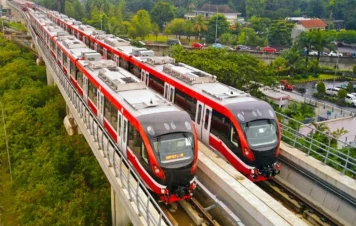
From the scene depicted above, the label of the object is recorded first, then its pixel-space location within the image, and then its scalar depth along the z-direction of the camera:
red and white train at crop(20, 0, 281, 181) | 13.16
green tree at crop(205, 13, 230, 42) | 71.88
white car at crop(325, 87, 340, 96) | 40.31
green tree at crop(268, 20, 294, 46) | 65.44
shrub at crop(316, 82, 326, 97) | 39.47
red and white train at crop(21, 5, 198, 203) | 11.53
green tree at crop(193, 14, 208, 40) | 72.19
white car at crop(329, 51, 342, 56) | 57.97
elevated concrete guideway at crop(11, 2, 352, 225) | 10.42
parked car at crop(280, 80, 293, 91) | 41.72
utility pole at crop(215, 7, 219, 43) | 69.62
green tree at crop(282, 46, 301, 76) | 48.62
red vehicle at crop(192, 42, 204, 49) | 60.58
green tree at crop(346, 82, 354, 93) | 40.38
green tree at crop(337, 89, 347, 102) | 37.12
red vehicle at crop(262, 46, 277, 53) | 60.02
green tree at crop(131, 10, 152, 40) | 69.00
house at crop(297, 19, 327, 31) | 76.81
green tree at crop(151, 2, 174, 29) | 83.12
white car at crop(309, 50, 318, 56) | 59.16
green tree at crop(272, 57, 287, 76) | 48.41
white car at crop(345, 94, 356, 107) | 36.94
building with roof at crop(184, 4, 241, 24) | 98.50
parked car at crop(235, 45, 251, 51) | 61.04
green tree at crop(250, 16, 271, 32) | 77.00
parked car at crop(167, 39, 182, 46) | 66.88
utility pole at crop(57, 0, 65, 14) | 92.62
